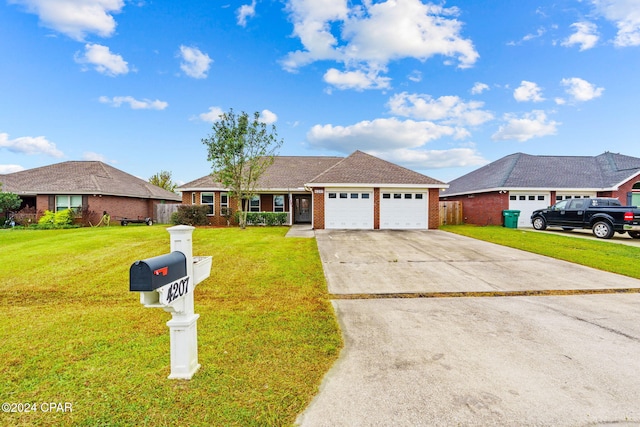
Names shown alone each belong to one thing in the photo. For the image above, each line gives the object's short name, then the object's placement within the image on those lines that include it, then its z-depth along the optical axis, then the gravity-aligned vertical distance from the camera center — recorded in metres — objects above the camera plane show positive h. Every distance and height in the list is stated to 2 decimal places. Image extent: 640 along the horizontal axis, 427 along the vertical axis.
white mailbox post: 2.48 -0.76
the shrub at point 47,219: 19.31 -0.54
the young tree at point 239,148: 17.50 +3.80
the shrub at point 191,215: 19.97 -0.33
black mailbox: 2.27 -0.51
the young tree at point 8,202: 20.61 +0.67
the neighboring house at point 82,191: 22.08 +1.58
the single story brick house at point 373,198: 17.92 +0.67
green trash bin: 19.73 -0.67
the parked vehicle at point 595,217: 13.72 -0.47
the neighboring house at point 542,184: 20.81 +1.79
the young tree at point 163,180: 48.16 +5.09
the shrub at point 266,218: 20.55 -0.59
